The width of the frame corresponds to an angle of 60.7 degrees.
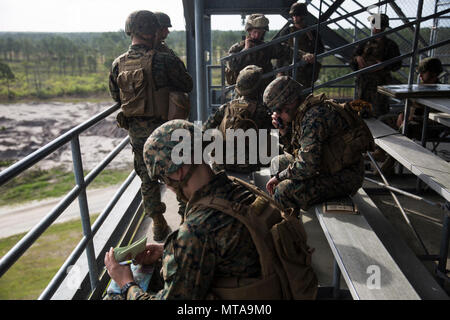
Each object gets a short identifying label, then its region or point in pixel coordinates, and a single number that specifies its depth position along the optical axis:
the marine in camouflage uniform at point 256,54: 4.67
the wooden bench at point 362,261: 1.82
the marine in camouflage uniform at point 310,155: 2.65
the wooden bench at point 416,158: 2.50
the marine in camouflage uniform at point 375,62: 5.00
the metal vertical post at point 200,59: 4.56
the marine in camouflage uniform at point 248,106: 3.70
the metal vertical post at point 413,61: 3.56
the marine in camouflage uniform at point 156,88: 3.12
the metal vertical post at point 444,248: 2.67
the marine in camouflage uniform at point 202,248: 1.47
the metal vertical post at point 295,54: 4.32
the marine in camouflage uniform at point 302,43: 4.99
